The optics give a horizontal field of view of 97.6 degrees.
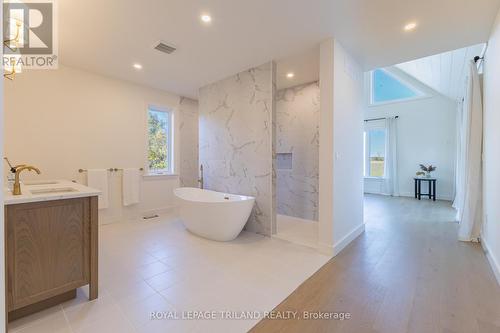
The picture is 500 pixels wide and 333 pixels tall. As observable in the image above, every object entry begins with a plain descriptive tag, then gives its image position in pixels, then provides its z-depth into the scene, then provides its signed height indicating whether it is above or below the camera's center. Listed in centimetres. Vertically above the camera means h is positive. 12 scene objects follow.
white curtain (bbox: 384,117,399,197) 673 +28
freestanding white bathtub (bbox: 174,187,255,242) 292 -72
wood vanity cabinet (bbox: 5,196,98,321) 148 -65
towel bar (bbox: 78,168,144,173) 388 -7
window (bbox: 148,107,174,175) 459 +51
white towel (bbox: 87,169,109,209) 361 -28
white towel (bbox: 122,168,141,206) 402 -39
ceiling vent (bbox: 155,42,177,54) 278 +154
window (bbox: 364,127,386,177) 718 +45
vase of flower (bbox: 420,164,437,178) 608 -11
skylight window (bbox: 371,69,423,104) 667 +243
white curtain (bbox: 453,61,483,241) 295 +0
